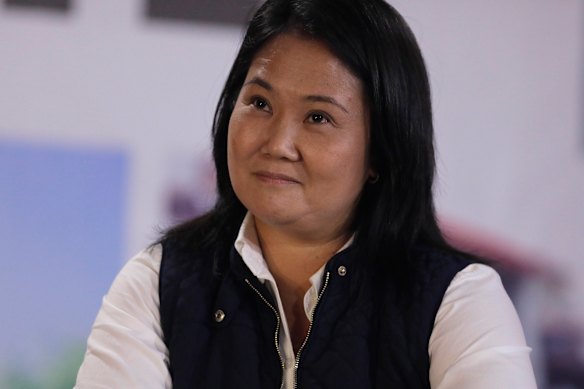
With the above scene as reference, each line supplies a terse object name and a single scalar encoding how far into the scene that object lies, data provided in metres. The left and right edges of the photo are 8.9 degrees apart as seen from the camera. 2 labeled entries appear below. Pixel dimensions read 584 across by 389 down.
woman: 3.55
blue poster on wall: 4.28
